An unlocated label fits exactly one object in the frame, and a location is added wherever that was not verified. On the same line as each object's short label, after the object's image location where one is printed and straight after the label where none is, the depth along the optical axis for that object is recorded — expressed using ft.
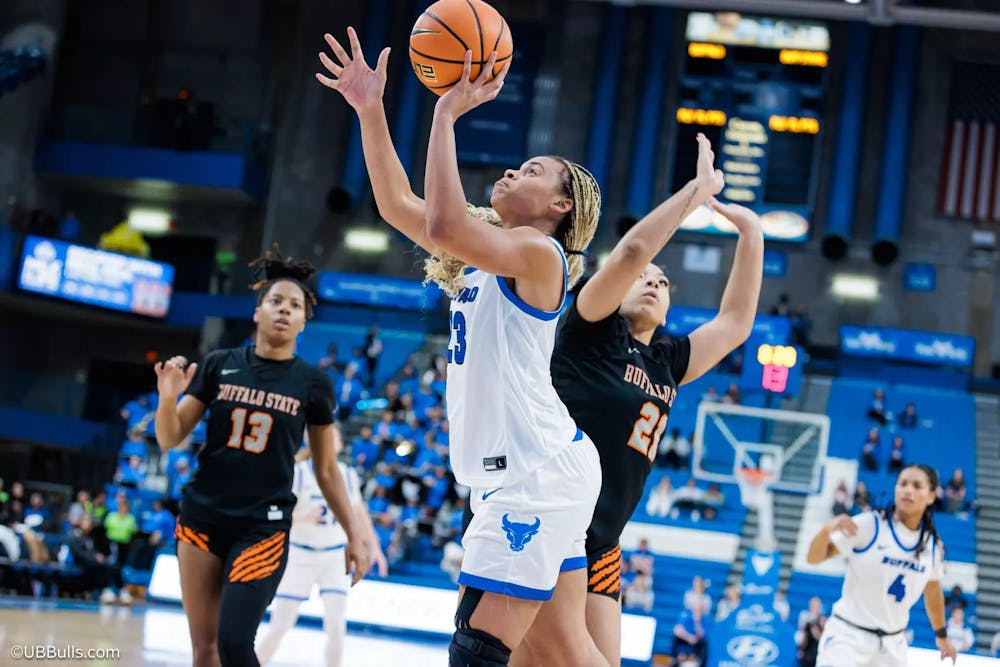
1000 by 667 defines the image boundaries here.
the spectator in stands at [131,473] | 67.31
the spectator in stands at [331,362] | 82.12
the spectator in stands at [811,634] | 49.11
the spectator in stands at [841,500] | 63.82
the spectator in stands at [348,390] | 79.05
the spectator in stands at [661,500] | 65.57
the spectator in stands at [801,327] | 86.07
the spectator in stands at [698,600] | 50.75
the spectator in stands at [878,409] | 80.33
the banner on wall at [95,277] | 85.97
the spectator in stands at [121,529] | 59.72
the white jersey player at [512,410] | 11.92
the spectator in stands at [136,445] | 70.44
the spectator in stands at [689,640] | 48.77
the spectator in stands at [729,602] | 48.98
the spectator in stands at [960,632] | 52.17
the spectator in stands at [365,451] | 70.77
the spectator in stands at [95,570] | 54.19
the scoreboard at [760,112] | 92.17
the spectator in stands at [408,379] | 81.51
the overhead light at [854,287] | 94.32
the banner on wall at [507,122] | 95.81
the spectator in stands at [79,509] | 60.53
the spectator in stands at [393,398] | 76.40
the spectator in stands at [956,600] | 56.13
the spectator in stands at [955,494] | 68.80
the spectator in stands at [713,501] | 65.98
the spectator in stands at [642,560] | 56.08
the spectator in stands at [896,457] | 72.28
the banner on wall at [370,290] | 92.02
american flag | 94.32
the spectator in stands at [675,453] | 70.23
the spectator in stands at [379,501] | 63.31
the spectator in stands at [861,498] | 62.32
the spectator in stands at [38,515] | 57.36
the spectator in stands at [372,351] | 83.05
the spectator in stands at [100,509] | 63.26
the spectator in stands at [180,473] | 66.04
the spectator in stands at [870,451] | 73.00
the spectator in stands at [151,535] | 58.75
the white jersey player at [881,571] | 22.80
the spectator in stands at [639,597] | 54.54
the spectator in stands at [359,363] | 82.02
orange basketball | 14.12
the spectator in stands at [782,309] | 88.62
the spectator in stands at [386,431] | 72.02
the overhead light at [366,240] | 98.68
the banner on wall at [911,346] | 88.89
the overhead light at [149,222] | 100.73
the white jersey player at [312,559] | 30.78
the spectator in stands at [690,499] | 65.92
